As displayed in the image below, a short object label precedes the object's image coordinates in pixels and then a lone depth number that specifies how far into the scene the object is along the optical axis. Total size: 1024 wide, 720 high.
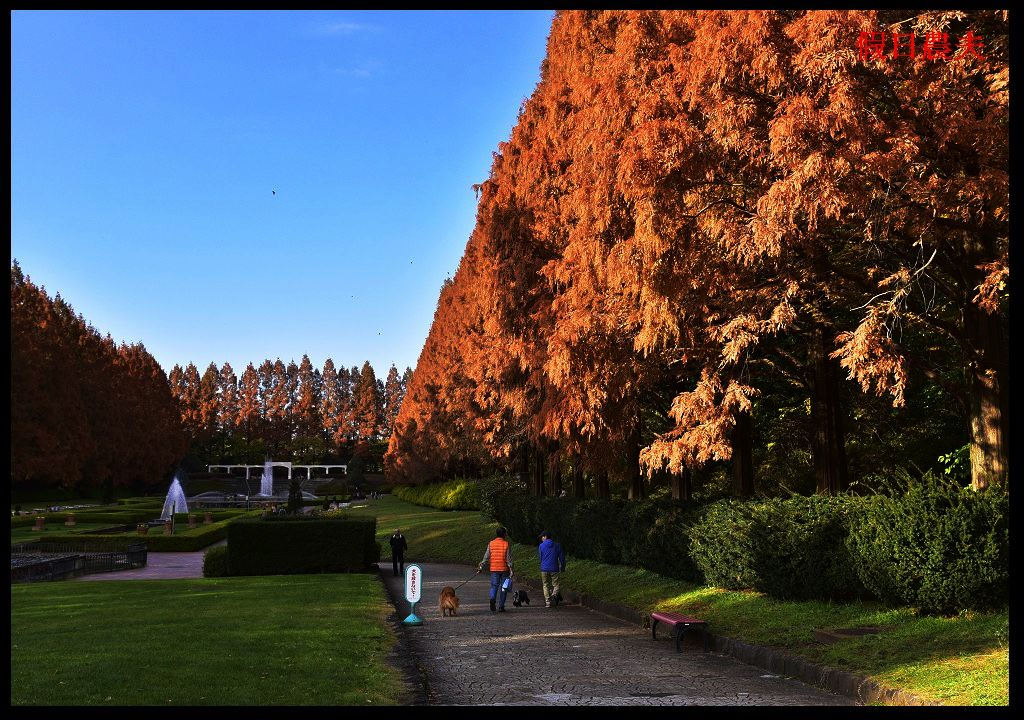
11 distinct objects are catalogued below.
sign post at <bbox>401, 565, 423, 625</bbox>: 15.49
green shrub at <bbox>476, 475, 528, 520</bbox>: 38.56
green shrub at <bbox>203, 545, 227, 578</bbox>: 25.59
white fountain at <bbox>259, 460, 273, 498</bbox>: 100.29
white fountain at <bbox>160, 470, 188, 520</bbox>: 50.40
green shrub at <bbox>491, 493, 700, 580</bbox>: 18.30
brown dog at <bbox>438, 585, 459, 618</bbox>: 17.53
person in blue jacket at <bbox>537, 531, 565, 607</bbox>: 19.11
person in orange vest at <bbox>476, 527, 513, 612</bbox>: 18.84
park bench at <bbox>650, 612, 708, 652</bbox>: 13.08
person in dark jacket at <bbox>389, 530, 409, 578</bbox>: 26.89
